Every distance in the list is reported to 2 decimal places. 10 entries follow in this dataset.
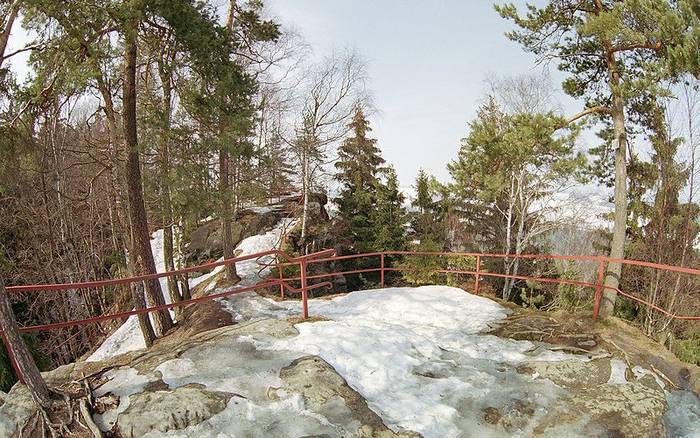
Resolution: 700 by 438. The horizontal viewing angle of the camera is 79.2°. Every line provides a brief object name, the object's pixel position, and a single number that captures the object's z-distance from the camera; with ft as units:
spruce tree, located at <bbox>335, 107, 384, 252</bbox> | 71.61
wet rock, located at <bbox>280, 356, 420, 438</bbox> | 11.97
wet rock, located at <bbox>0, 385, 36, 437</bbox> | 10.69
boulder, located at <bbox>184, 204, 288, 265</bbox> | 65.67
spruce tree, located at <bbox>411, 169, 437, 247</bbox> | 74.13
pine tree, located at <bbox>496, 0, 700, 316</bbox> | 22.35
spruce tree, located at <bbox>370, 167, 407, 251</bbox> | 68.39
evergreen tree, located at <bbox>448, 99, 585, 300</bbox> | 29.43
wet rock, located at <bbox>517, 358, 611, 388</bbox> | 14.71
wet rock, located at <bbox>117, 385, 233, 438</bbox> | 11.10
